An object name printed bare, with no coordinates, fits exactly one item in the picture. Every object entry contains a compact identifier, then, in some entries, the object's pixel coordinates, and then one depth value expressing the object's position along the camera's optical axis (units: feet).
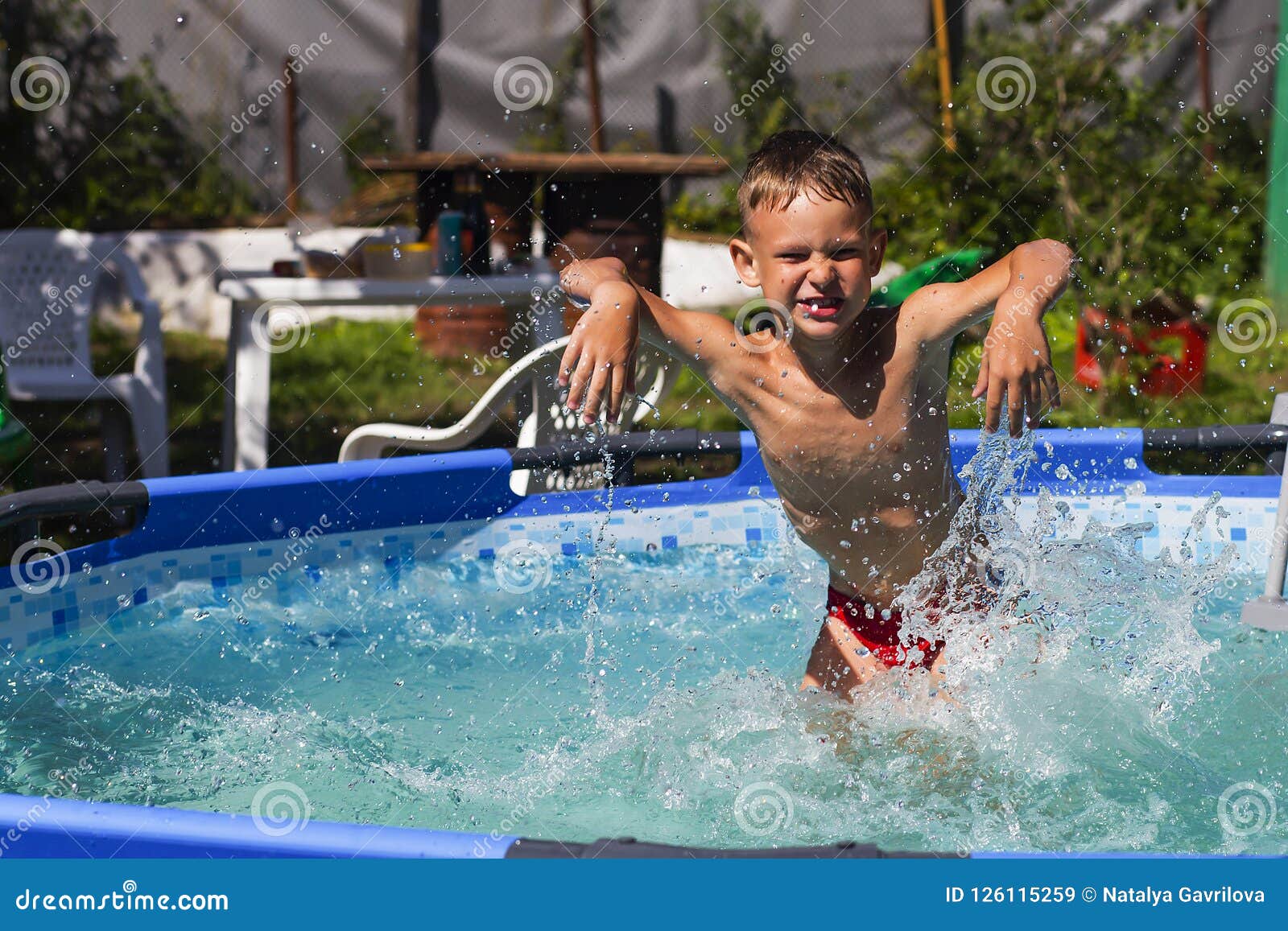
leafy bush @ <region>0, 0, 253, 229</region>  24.32
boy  8.11
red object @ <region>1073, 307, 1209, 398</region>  18.86
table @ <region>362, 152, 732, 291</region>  21.27
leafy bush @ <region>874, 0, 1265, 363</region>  19.48
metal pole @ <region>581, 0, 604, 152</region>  24.38
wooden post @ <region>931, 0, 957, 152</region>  22.28
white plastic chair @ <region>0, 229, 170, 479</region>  16.76
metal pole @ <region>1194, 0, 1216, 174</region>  22.35
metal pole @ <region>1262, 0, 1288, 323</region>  21.52
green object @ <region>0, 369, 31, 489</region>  13.57
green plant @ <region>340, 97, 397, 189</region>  24.95
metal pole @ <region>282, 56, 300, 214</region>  24.91
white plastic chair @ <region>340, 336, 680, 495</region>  13.56
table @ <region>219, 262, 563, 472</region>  16.35
